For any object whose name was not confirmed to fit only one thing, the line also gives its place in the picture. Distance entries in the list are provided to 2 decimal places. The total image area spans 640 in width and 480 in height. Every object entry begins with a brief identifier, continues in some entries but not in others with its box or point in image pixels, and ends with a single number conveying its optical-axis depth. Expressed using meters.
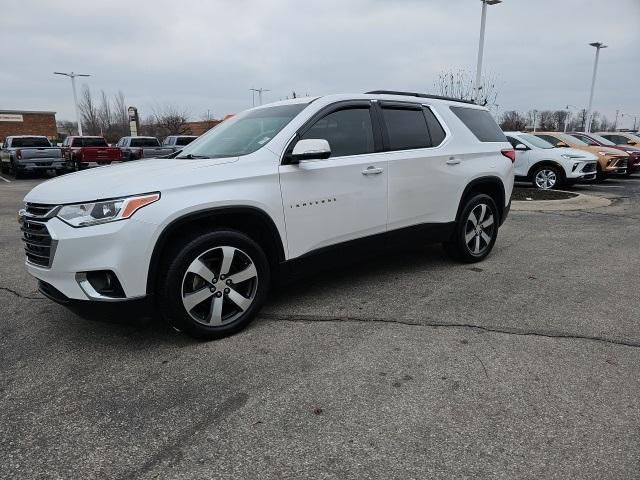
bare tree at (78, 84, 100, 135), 58.97
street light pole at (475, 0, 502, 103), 18.42
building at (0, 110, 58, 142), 50.34
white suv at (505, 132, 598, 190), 13.19
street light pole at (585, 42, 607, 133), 33.62
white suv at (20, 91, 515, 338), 3.12
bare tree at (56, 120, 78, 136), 73.32
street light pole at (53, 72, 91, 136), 40.45
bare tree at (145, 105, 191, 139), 55.47
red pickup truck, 19.56
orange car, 14.79
